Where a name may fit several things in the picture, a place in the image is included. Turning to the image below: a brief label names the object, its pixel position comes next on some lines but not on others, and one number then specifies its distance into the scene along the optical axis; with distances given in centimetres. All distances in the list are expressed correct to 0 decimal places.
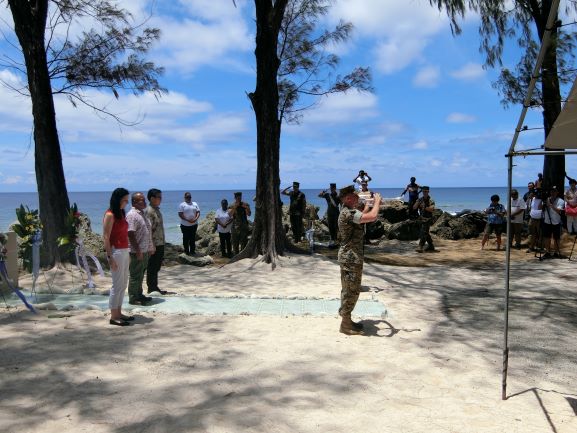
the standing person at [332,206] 1292
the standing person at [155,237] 678
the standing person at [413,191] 1446
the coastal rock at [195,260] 1061
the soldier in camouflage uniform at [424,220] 1244
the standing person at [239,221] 1204
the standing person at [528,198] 1229
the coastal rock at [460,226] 1542
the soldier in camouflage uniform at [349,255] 534
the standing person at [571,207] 1071
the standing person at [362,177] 1329
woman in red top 547
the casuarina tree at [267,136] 1033
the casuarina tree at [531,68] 1214
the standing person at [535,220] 1158
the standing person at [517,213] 1202
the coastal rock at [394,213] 1756
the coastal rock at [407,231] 1485
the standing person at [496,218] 1228
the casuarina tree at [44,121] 892
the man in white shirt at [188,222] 1199
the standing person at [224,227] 1202
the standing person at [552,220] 1046
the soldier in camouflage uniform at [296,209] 1381
